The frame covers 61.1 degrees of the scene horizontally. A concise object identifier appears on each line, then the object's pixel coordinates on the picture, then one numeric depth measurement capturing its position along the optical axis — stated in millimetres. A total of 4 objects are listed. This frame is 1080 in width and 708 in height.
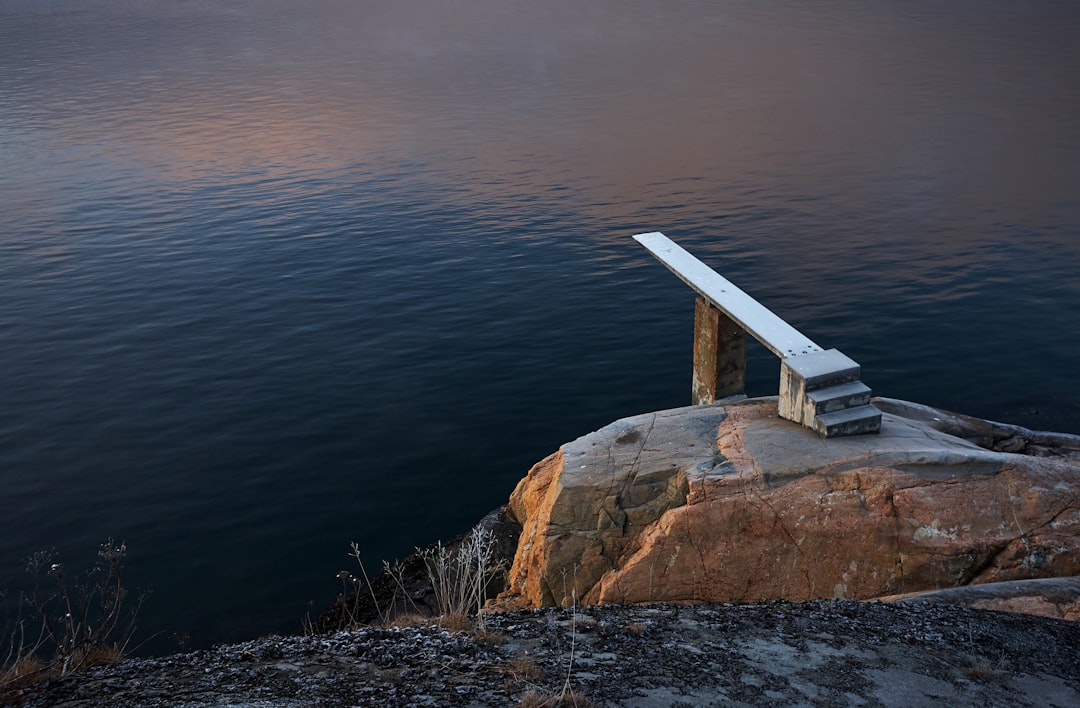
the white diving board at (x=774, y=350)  11914
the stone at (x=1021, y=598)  9125
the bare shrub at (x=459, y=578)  8391
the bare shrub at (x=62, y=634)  7543
